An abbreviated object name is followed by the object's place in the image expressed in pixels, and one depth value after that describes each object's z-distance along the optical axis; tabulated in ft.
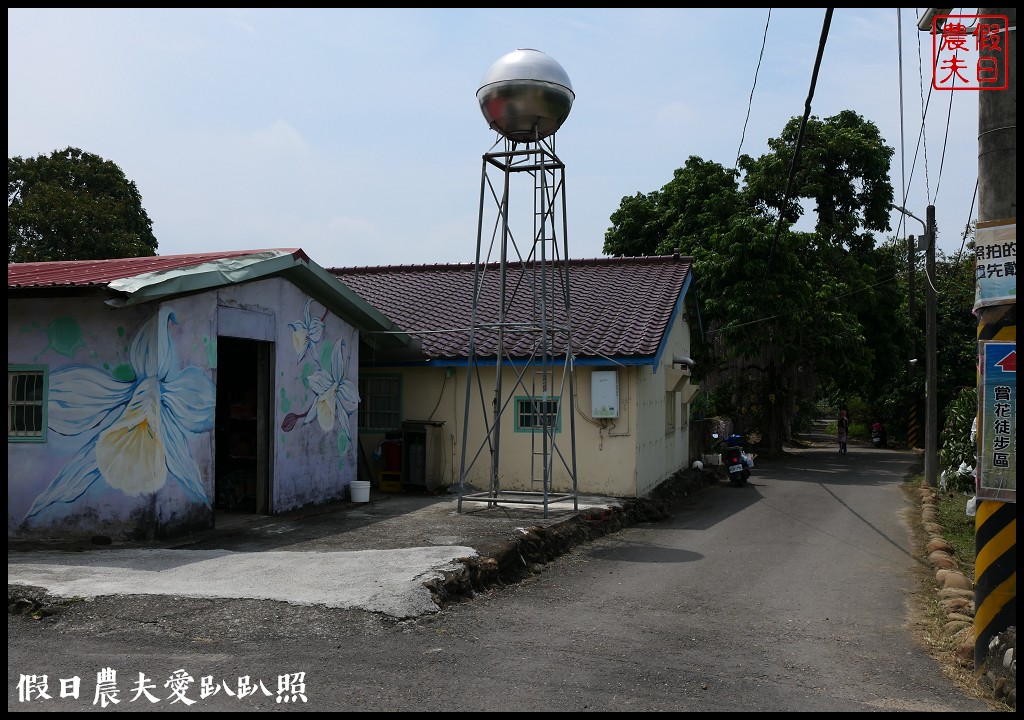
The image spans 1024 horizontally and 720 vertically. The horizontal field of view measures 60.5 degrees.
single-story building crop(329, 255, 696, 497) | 54.49
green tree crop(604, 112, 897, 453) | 90.38
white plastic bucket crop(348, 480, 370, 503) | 50.31
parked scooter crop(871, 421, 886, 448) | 129.08
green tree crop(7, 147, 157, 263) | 105.60
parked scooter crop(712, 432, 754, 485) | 70.85
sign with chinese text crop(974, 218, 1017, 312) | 21.31
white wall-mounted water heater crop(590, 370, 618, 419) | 53.78
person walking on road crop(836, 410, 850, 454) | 110.83
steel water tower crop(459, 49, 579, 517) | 42.65
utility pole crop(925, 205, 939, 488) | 66.59
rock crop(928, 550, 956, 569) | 35.65
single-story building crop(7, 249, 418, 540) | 36.47
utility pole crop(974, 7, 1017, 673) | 21.24
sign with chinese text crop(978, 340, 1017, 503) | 21.03
